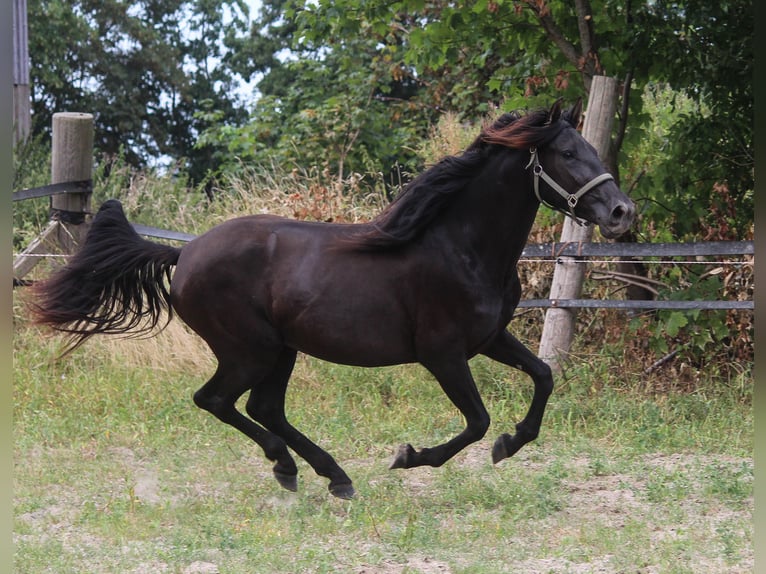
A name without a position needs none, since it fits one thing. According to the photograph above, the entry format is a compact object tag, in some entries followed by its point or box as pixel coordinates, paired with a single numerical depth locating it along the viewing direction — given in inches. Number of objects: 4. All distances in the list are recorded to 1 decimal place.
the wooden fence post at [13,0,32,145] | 972.4
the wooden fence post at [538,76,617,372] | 561.6
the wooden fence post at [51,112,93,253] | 588.1
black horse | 347.9
